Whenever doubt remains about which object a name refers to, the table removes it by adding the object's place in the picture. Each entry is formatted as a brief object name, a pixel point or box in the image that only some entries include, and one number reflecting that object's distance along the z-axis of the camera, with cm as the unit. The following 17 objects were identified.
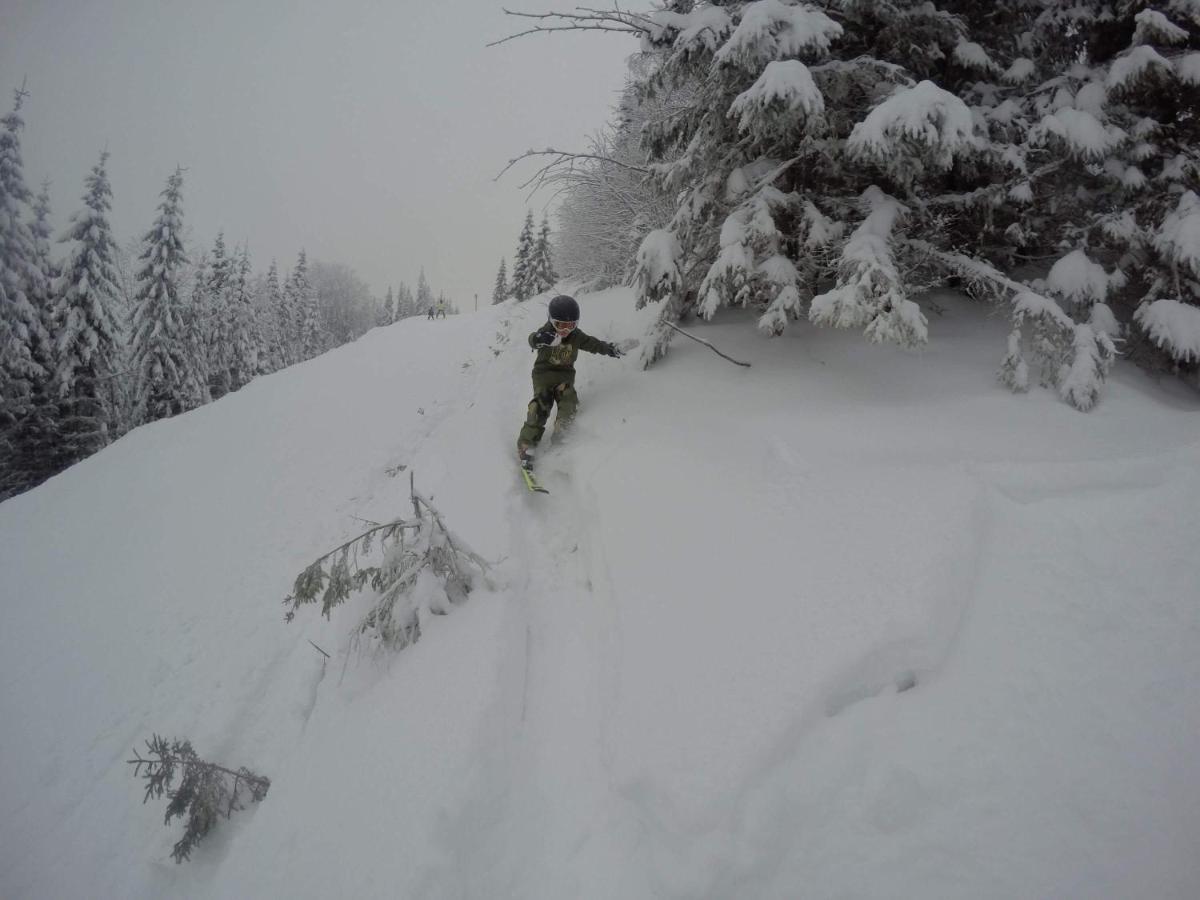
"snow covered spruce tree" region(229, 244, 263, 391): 3938
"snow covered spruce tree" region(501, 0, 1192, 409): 456
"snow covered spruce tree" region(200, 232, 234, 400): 3753
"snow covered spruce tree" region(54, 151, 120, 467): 2114
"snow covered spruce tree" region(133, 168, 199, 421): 2588
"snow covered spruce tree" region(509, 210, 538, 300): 4044
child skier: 612
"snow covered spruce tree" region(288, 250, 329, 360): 5419
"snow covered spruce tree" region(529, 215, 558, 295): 3972
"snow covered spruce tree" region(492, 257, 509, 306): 6187
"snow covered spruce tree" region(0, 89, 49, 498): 1950
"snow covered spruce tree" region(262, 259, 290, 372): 4822
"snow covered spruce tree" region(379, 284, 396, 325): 9338
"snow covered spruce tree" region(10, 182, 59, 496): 2091
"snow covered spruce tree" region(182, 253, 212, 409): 3099
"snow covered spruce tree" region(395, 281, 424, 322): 9593
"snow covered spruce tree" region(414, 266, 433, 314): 10500
